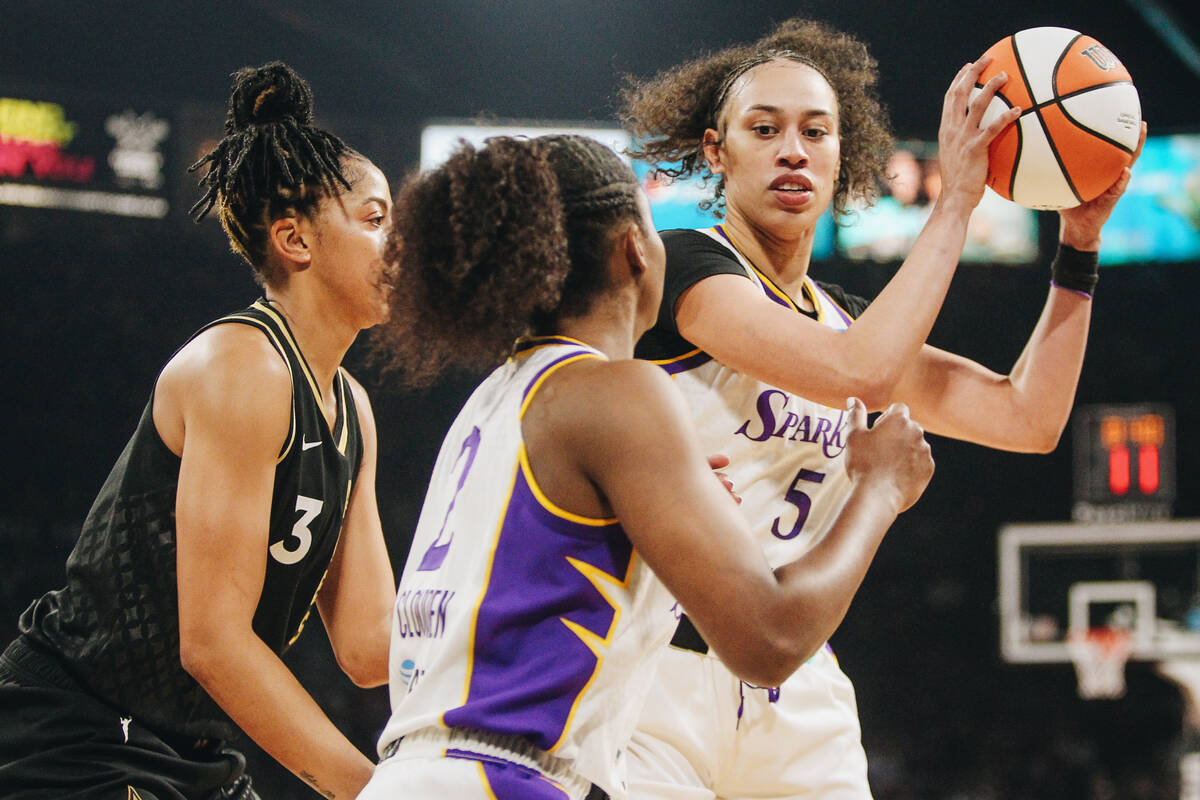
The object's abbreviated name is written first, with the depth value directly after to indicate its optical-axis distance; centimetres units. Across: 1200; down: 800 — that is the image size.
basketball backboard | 1073
